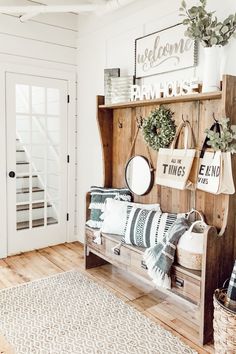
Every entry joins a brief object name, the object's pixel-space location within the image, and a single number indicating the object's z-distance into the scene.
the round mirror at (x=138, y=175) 3.01
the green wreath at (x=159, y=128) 2.73
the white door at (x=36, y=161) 3.69
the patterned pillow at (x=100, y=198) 3.20
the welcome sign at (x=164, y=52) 2.66
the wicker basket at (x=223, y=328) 1.89
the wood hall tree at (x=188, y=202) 2.15
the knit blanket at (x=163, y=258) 2.29
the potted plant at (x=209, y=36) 2.21
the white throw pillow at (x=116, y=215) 2.94
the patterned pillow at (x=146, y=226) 2.61
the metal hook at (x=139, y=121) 3.05
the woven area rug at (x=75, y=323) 2.12
